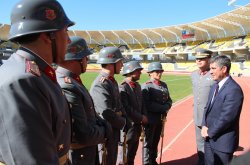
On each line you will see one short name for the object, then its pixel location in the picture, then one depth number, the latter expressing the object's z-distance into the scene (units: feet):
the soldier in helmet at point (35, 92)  3.74
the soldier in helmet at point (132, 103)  13.63
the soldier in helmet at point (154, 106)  15.82
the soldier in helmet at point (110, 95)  10.74
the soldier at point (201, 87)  15.04
